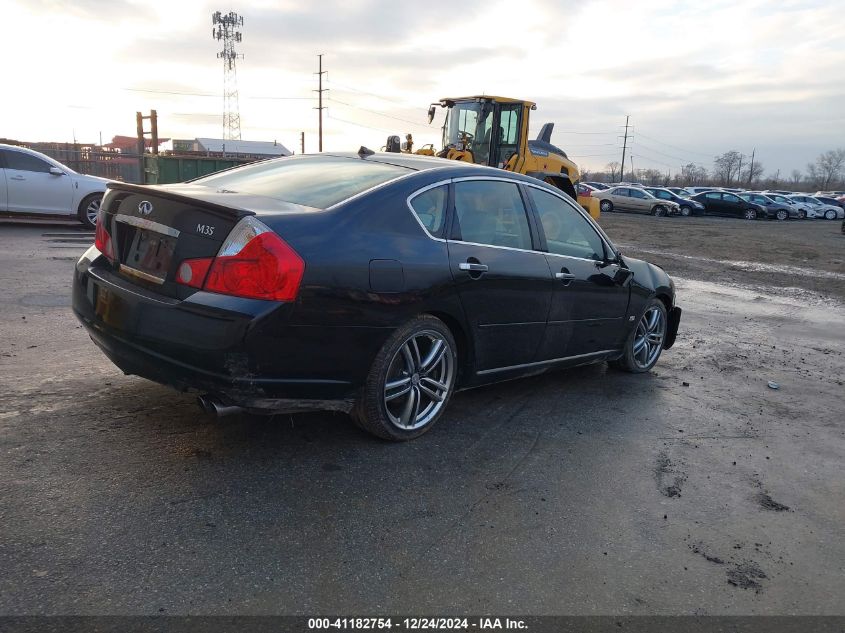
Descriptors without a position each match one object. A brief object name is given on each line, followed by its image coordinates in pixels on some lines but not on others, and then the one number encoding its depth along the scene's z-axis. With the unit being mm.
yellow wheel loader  17688
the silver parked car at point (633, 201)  40750
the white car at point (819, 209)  46406
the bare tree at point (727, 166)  122188
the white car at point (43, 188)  12867
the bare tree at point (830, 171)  126062
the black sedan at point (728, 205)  42844
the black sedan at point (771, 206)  43344
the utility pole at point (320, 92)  66625
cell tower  63750
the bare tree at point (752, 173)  128625
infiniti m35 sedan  3219
